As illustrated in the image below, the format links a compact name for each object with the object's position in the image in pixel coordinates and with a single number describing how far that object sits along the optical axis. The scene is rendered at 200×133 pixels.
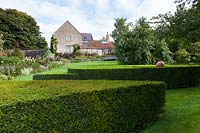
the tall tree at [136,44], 12.65
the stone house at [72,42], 30.64
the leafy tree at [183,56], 13.43
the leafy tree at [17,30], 22.57
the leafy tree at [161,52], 12.79
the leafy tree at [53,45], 25.72
